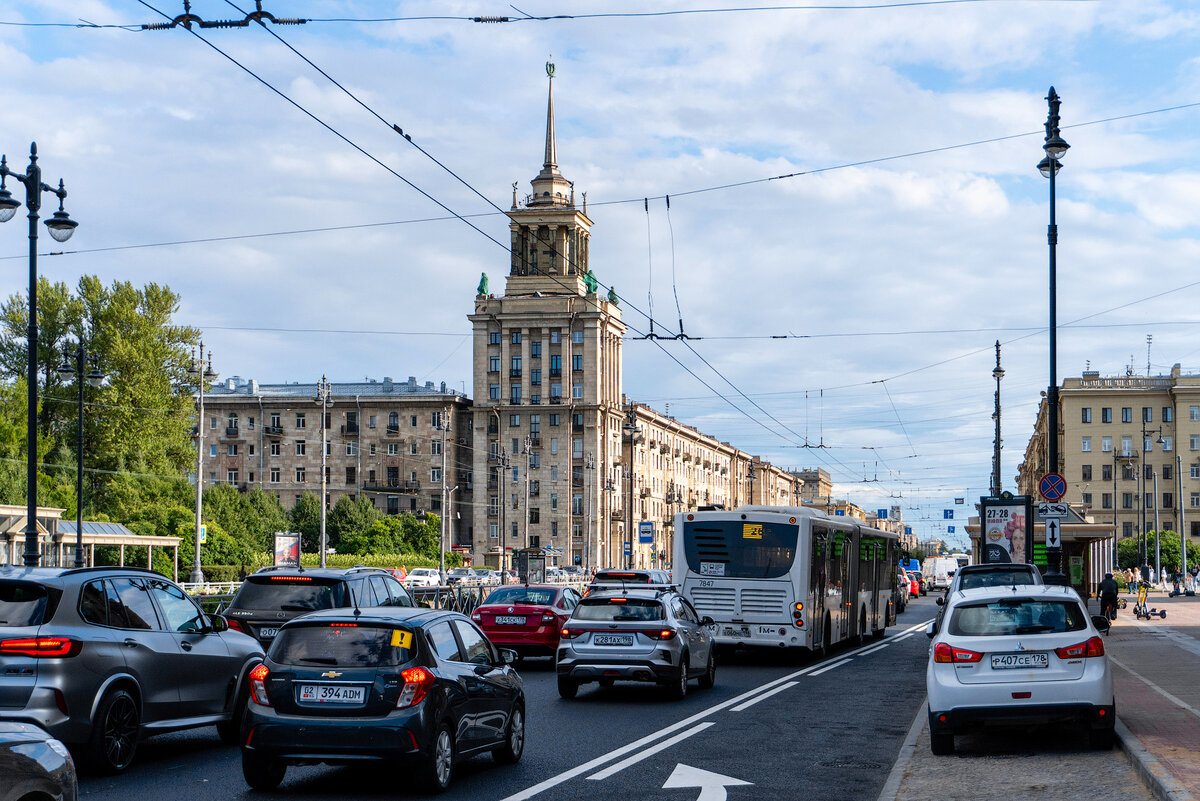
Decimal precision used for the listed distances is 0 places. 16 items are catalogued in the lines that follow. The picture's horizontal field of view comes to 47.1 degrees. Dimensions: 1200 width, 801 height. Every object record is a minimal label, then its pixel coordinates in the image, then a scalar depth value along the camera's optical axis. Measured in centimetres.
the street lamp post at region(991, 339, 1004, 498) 5094
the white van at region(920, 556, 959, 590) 9681
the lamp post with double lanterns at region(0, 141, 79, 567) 2280
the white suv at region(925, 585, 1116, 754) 1248
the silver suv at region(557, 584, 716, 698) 1783
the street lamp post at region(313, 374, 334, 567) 6056
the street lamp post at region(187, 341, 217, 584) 5347
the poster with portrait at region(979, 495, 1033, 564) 3272
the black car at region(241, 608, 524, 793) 1014
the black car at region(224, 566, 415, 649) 1611
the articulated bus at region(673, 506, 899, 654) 2512
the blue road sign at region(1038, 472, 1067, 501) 2562
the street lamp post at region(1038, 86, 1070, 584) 2556
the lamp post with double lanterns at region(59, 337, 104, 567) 3853
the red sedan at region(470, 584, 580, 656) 2425
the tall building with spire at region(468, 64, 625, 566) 12419
